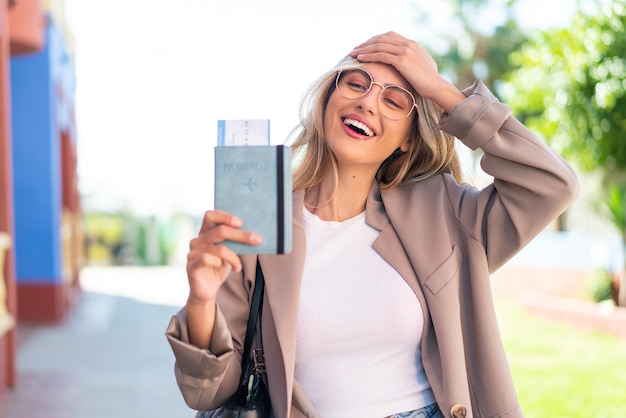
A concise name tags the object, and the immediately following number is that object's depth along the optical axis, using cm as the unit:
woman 229
